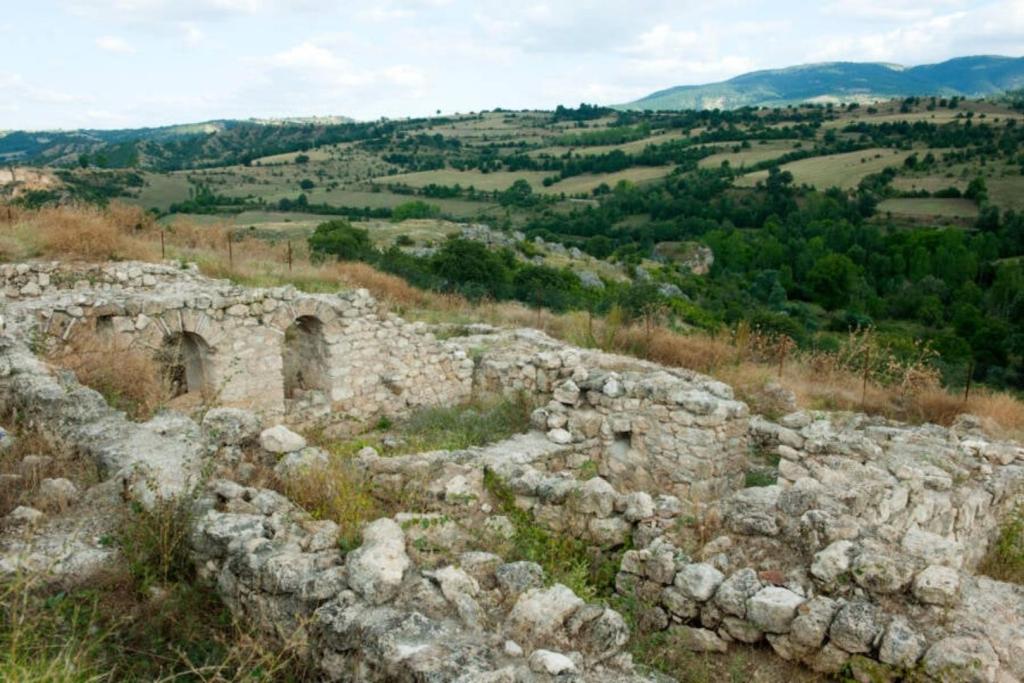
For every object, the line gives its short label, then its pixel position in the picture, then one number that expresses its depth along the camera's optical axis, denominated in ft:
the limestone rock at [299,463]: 15.80
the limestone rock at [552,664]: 9.71
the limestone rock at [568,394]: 28.84
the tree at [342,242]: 76.23
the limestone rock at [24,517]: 13.25
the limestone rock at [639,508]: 15.19
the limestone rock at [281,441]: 18.11
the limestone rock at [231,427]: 17.98
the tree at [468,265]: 84.74
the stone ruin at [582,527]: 10.73
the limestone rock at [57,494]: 14.16
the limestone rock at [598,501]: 15.66
